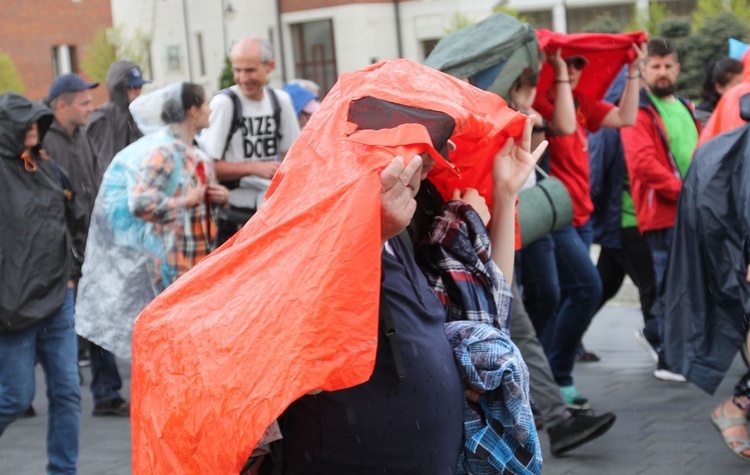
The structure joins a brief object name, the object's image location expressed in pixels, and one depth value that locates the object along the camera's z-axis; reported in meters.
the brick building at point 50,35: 45.25
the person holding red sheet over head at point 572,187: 6.42
